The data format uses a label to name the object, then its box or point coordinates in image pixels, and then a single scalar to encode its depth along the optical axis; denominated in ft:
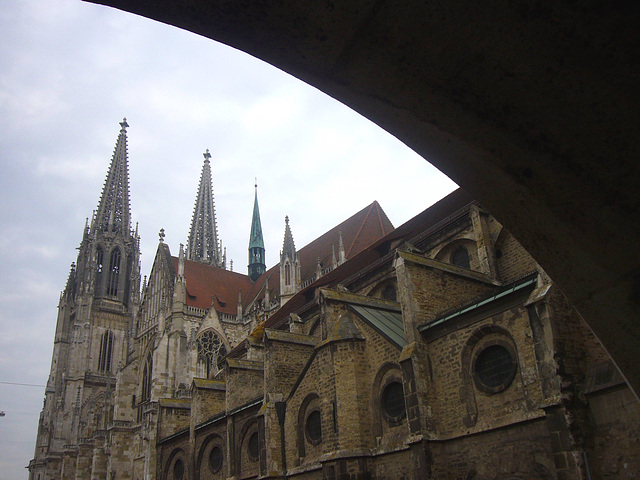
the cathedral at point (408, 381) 33.81
